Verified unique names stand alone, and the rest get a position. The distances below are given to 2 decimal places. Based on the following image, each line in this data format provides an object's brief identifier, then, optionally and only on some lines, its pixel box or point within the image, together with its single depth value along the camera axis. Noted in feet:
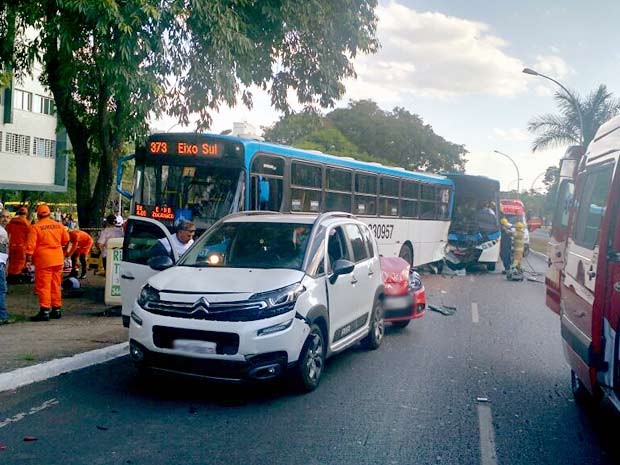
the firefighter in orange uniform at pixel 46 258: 34.58
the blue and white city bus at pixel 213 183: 32.88
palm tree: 126.11
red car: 34.22
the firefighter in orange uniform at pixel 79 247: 48.71
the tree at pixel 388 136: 188.44
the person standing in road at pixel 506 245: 70.28
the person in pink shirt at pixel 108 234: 44.50
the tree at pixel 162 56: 39.63
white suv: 20.10
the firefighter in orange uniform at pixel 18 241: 49.06
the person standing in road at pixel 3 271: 32.99
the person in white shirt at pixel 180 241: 30.53
